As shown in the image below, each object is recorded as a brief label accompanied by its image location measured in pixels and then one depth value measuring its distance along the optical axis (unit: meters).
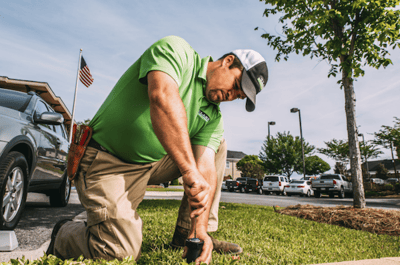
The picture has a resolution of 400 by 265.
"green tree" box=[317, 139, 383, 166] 30.65
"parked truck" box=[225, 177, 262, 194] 25.44
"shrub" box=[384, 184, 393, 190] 28.64
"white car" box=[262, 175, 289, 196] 23.30
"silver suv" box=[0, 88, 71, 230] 3.03
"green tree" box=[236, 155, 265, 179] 40.00
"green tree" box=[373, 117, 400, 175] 22.70
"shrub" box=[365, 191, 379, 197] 24.10
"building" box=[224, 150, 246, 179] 59.03
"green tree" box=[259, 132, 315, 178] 35.08
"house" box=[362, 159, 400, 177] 67.44
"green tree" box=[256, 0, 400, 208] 5.79
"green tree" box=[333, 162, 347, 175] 33.38
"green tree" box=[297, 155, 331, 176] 54.44
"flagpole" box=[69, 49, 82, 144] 18.86
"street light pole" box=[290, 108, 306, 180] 28.09
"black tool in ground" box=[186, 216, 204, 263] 1.53
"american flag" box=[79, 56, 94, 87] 17.83
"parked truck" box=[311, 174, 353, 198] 20.81
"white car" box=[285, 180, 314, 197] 22.59
